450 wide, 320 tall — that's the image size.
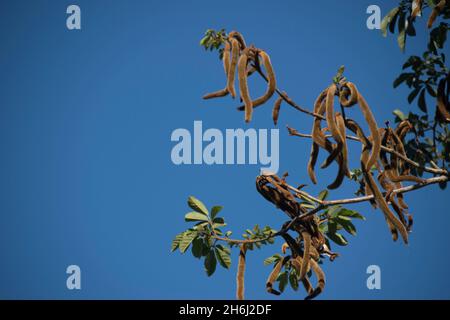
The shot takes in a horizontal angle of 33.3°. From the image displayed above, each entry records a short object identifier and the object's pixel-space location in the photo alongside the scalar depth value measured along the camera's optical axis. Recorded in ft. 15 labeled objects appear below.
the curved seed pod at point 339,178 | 18.78
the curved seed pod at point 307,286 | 21.37
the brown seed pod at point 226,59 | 19.85
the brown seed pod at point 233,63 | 19.64
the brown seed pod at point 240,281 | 21.31
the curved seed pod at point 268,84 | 19.43
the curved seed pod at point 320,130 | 19.74
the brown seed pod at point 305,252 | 20.83
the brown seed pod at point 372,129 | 18.83
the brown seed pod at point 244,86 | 19.30
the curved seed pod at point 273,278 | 22.25
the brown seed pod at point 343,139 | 18.63
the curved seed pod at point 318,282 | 20.94
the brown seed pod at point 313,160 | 20.17
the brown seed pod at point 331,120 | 18.53
